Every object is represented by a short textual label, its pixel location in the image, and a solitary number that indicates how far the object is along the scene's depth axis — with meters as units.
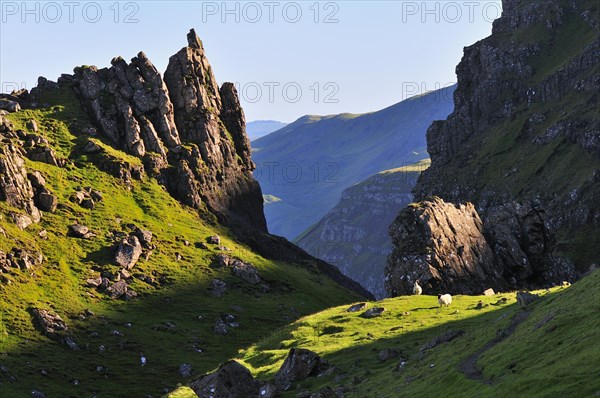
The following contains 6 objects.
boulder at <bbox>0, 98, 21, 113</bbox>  198.25
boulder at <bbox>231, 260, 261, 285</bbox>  181.88
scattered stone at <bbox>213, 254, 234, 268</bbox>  182.88
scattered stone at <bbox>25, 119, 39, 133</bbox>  193.62
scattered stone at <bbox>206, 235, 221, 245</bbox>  193.12
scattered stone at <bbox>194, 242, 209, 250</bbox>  188.04
